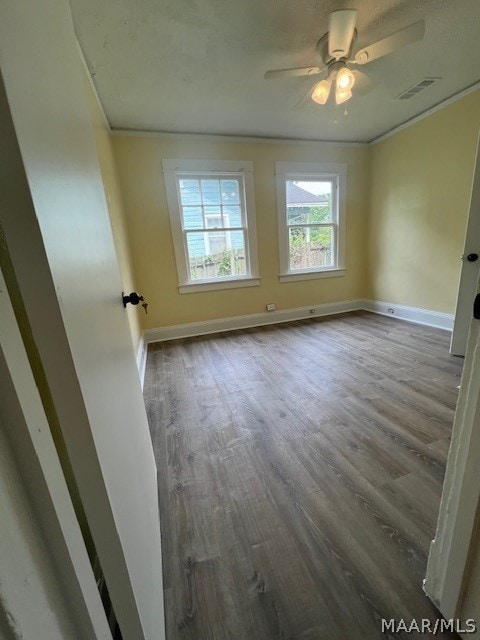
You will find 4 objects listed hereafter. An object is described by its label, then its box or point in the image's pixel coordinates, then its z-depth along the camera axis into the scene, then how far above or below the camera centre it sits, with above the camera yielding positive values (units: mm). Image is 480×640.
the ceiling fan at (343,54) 1516 +1154
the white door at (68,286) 346 -46
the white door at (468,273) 2184 -397
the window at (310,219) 3688 +291
